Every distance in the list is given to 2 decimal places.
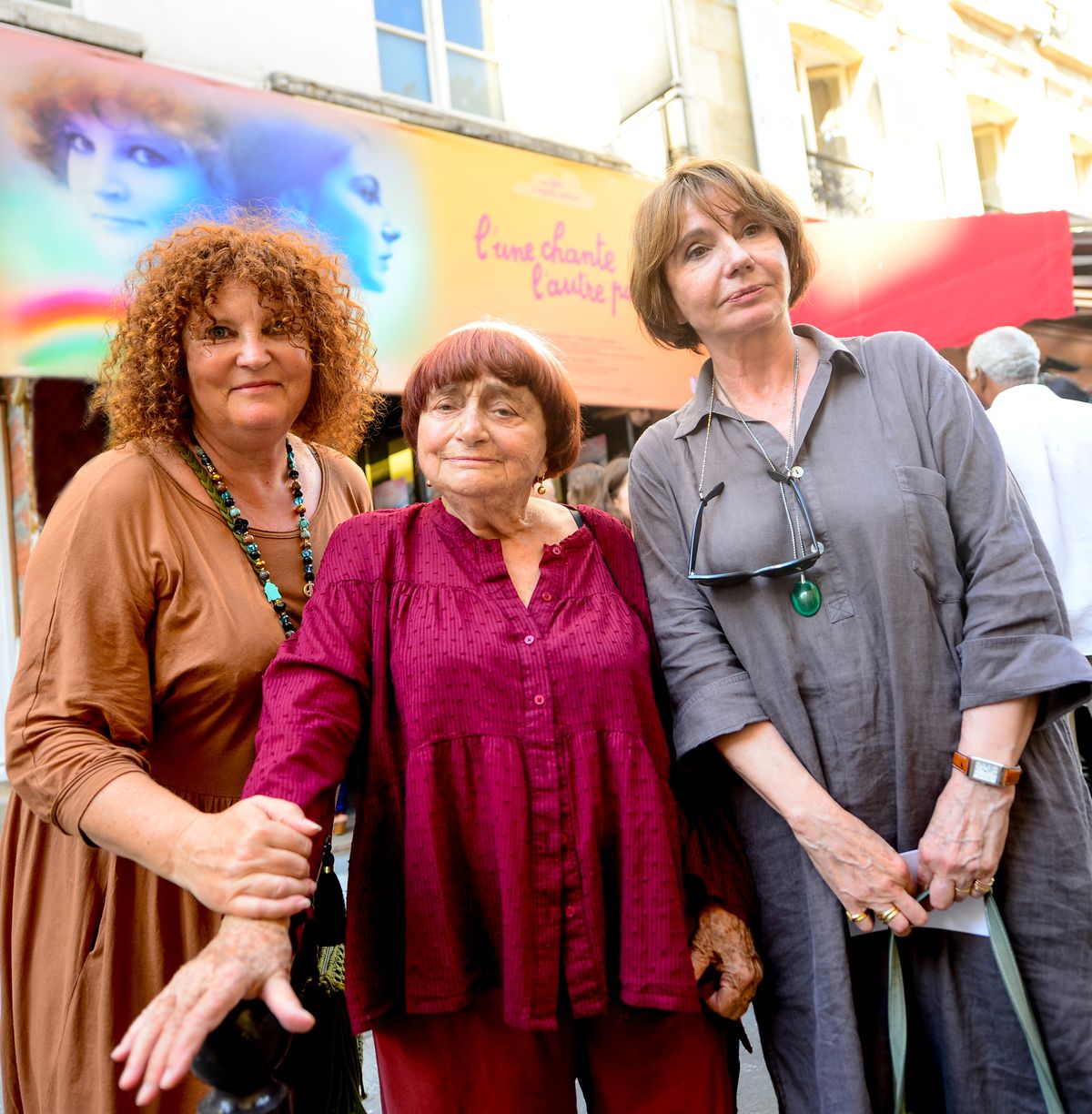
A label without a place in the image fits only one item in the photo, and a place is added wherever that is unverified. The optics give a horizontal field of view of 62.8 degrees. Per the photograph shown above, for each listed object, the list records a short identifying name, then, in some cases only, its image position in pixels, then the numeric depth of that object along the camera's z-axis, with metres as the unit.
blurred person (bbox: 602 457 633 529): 5.58
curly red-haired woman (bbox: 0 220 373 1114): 1.39
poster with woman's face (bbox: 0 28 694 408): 4.13
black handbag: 1.71
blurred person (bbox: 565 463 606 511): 5.95
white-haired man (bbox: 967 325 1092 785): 3.46
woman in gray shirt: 1.58
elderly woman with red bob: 1.50
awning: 6.17
